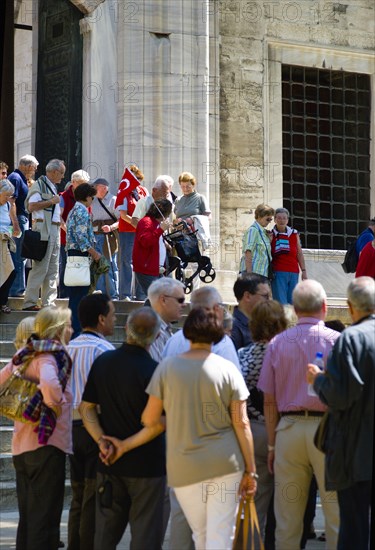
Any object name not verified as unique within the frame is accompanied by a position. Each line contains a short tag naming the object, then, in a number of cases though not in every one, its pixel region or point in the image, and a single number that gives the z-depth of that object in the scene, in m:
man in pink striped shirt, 8.20
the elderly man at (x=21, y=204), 13.93
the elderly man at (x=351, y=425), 7.61
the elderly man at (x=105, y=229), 14.30
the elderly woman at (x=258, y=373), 8.57
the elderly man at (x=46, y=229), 13.06
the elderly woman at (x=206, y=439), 7.65
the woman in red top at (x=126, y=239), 14.18
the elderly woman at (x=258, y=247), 14.26
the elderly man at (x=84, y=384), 8.52
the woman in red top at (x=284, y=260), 14.60
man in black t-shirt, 7.95
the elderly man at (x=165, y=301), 8.98
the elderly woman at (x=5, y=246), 12.88
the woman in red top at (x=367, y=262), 13.29
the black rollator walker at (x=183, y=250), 14.09
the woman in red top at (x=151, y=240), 13.20
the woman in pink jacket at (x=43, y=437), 8.38
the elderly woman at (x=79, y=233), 12.66
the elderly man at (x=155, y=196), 14.00
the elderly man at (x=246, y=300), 9.41
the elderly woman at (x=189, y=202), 14.42
